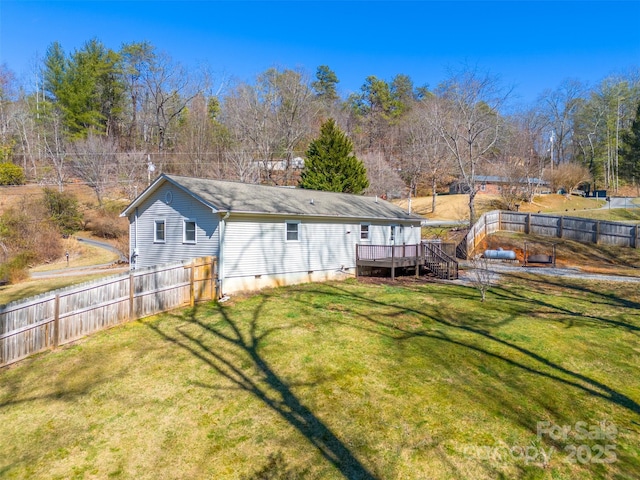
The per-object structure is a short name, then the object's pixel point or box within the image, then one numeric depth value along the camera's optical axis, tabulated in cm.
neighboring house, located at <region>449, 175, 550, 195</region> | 4281
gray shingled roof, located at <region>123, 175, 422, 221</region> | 1401
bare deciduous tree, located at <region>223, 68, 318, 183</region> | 3938
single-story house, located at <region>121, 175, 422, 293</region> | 1362
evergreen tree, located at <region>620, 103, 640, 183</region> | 4319
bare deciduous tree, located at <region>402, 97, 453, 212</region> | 4694
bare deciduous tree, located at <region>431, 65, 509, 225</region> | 2983
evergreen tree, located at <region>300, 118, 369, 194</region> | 3241
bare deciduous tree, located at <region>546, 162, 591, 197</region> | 4591
